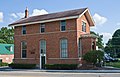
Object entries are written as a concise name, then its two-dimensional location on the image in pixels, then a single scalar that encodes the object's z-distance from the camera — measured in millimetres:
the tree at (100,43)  39759
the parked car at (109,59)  21335
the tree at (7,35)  38683
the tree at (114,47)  37268
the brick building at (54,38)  16446
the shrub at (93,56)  15139
